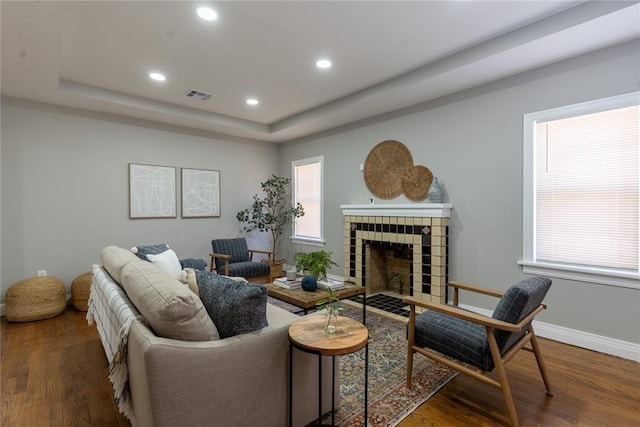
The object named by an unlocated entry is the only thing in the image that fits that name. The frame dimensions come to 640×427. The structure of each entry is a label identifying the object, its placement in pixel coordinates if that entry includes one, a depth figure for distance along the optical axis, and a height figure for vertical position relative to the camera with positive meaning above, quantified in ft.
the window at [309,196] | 18.03 +0.82
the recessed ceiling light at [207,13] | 7.56 +4.98
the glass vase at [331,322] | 5.38 -2.12
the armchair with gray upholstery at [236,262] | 14.58 -2.71
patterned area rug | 6.14 -4.12
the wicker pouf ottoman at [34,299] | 11.20 -3.40
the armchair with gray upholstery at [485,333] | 5.71 -2.60
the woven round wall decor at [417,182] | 12.82 +1.19
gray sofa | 4.17 -2.40
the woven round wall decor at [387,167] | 13.70 +1.99
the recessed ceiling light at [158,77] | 11.16 +4.95
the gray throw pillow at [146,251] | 10.02 -1.45
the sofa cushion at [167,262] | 9.30 -1.66
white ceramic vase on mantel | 12.14 +0.69
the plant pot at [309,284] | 9.74 -2.37
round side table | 4.79 -2.15
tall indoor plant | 18.48 -0.08
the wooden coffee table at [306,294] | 8.81 -2.64
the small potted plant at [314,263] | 9.50 -1.68
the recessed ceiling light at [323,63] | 10.22 +5.02
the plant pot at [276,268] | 16.60 -3.25
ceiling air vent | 12.81 +4.98
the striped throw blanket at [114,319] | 4.85 -2.24
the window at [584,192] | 8.42 +0.57
